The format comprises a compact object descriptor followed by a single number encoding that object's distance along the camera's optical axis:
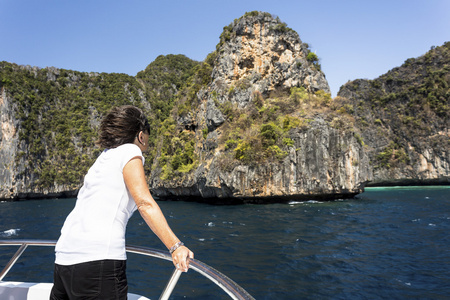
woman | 1.22
